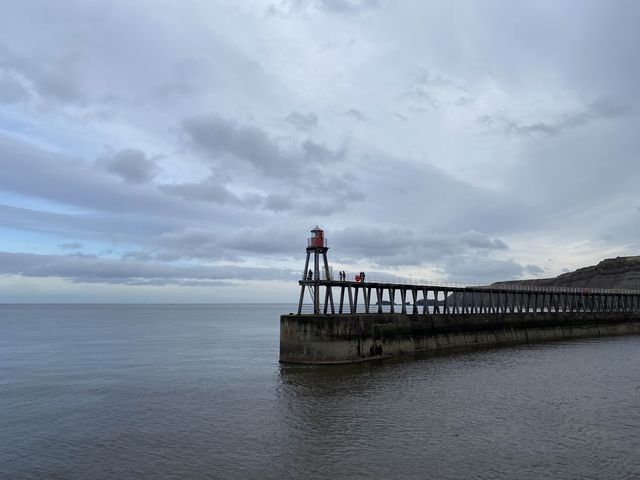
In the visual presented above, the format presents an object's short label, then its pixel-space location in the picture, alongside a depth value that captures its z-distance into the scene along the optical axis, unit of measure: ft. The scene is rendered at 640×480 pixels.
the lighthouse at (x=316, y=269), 139.33
